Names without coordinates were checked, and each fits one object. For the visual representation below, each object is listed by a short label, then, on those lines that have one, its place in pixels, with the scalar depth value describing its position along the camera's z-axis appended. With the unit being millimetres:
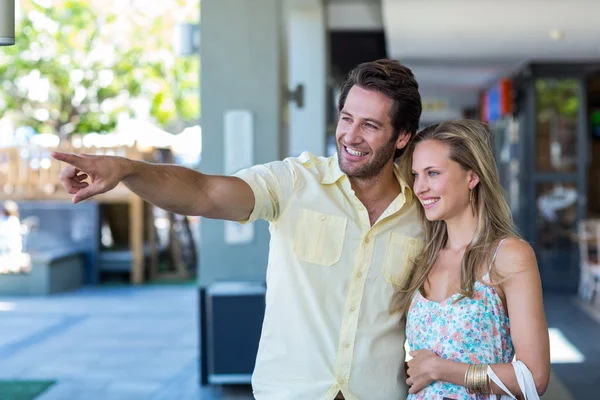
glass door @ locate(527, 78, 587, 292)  11508
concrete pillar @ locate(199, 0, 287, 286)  6199
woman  2180
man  2316
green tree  19016
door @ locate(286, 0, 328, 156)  9118
